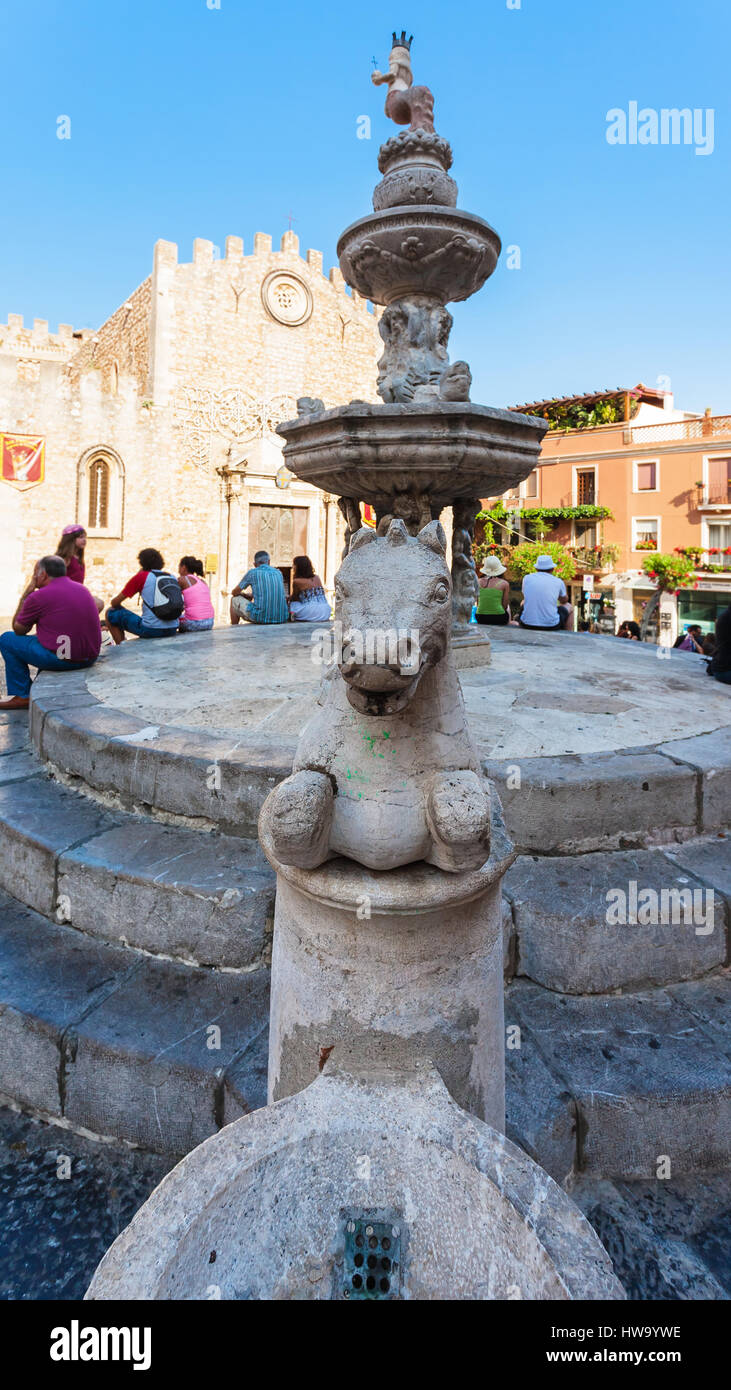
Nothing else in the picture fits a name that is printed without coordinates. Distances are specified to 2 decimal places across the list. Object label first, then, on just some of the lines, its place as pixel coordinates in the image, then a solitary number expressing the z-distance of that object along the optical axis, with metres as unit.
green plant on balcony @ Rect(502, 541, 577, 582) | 29.05
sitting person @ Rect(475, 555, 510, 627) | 8.70
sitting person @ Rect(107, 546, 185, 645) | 7.44
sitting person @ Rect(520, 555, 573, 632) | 8.16
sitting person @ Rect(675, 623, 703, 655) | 11.41
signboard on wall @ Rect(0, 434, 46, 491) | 18.28
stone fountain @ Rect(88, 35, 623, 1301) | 1.24
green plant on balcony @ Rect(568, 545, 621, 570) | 29.97
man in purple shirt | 4.79
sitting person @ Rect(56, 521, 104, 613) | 5.92
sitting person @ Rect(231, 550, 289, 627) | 8.45
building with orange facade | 27.64
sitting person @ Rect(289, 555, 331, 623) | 8.71
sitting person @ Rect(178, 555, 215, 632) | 7.99
